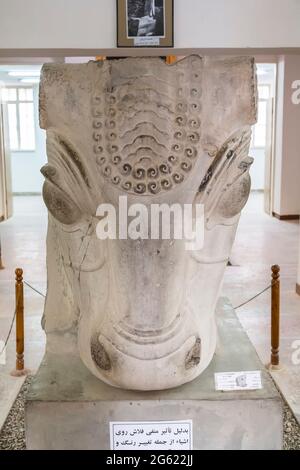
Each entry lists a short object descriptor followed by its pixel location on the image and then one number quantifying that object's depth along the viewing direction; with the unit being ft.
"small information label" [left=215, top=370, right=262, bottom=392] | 6.53
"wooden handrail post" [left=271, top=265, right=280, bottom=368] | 12.34
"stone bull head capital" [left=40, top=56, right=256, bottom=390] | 6.06
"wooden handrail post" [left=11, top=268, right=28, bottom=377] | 12.24
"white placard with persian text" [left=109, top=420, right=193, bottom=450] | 6.26
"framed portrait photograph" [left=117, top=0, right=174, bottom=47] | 14.21
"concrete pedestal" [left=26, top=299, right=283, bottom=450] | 6.28
